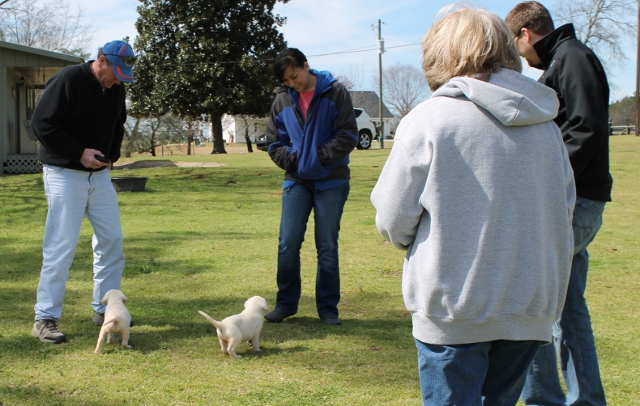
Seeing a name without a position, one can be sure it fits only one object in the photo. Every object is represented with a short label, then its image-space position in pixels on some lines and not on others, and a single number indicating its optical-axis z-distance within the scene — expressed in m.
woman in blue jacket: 4.41
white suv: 31.94
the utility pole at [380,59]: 40.59
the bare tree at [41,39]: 42.31
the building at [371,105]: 72.38
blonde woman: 1.84
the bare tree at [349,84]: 62.25
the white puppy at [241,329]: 3.84
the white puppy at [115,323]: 3.93
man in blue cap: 4.12
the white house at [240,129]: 57.06
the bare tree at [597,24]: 44.15
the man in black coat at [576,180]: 2.75
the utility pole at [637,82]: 35.58
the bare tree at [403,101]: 72.44
